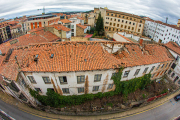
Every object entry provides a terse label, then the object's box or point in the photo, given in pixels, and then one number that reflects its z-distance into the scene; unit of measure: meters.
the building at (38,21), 61.18
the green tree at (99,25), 55.32
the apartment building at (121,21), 64.56
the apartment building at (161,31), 47.44
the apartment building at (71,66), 15.36
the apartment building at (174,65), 23.89
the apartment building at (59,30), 37.74
